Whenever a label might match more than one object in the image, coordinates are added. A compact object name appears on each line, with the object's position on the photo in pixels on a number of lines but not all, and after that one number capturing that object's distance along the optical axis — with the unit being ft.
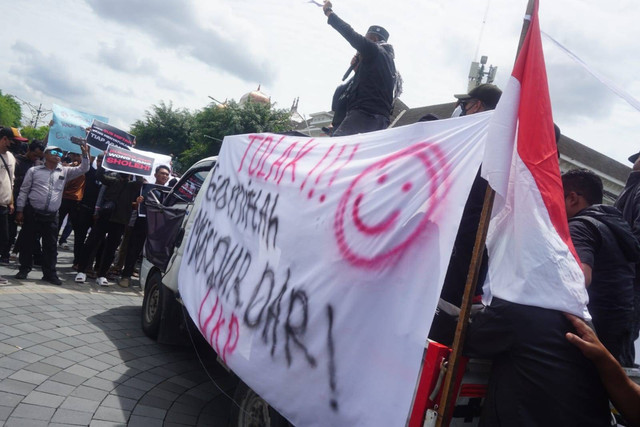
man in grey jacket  21.83
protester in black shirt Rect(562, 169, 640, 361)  8.04
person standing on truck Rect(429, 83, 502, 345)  7.86
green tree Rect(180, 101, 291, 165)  99.30
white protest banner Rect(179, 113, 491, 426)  6.68
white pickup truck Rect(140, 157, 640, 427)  6.66
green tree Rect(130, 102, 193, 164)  126.62
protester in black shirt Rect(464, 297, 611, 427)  5.74
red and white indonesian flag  6.00
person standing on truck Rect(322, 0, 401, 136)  13.74
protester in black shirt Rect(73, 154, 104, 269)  26.81
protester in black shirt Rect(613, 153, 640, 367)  9.76
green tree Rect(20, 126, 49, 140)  269.64
